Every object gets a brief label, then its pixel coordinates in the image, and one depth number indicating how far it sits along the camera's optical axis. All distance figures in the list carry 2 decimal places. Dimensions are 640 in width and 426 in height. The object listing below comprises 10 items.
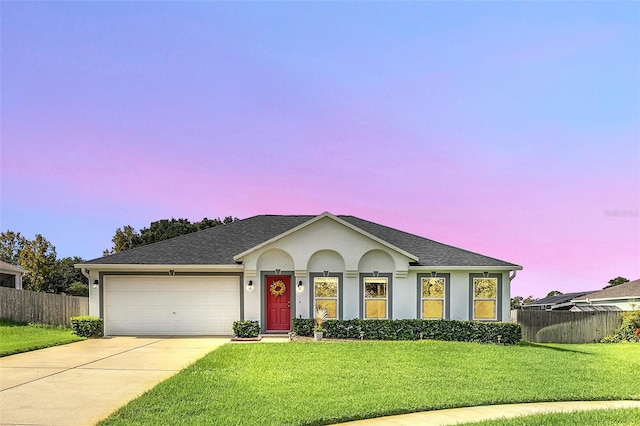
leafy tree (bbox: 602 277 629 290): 55.72
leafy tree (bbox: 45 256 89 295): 46.75
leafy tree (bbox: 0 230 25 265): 45.06
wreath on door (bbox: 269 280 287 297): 17.86
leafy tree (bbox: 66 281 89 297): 45.22
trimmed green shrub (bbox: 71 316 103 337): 17.06
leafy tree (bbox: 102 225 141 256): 40.91
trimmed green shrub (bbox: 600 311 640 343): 21.64
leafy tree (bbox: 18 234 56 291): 42.28
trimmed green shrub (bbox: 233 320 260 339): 16.33
